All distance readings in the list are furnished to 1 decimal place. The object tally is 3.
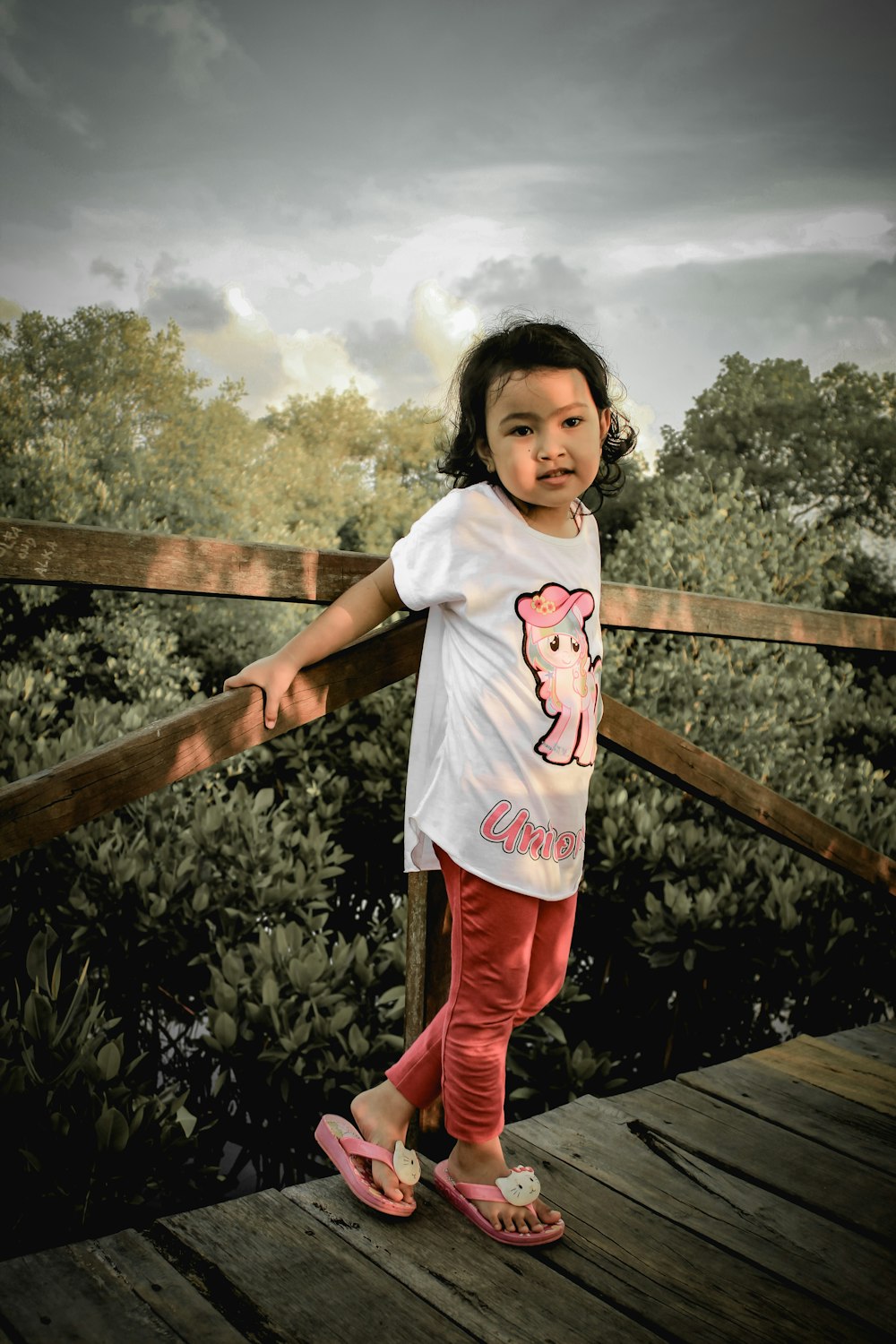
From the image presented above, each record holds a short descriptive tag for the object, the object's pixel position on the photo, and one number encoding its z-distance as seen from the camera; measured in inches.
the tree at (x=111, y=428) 238.2
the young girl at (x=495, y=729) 53.9
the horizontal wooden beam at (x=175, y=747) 45.5
